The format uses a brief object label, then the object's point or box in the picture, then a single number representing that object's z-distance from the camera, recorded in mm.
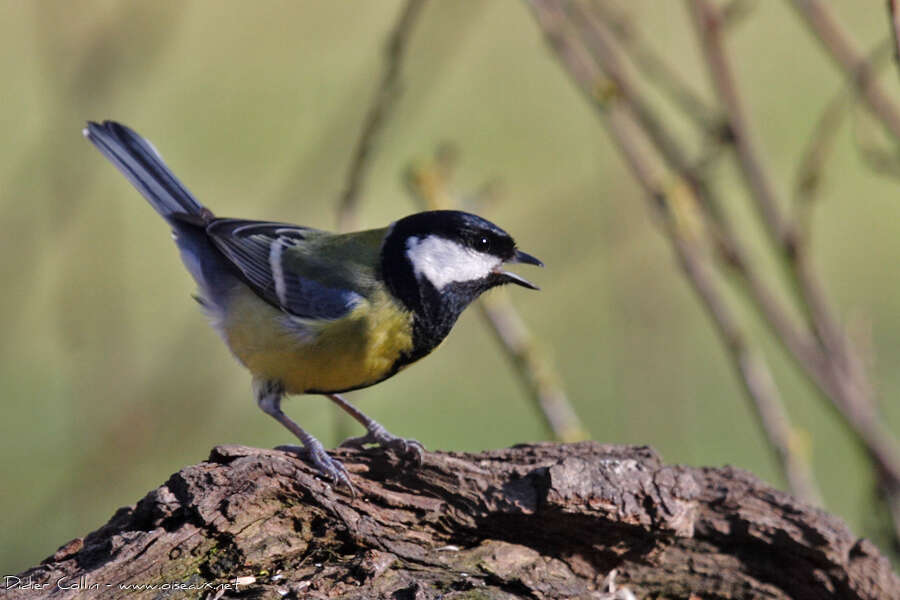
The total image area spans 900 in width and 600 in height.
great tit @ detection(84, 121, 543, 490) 6629
